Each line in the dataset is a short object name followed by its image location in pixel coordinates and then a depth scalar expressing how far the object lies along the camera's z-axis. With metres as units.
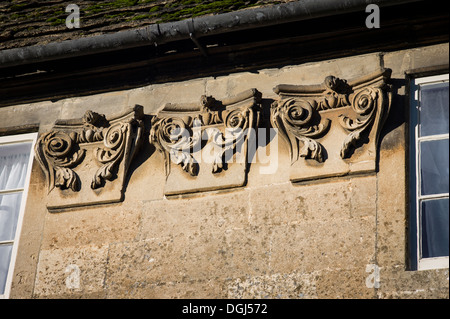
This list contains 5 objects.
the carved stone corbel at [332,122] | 10.56
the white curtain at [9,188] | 11.46
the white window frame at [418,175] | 9.85
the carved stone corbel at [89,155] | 11.34
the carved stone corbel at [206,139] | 10.95
